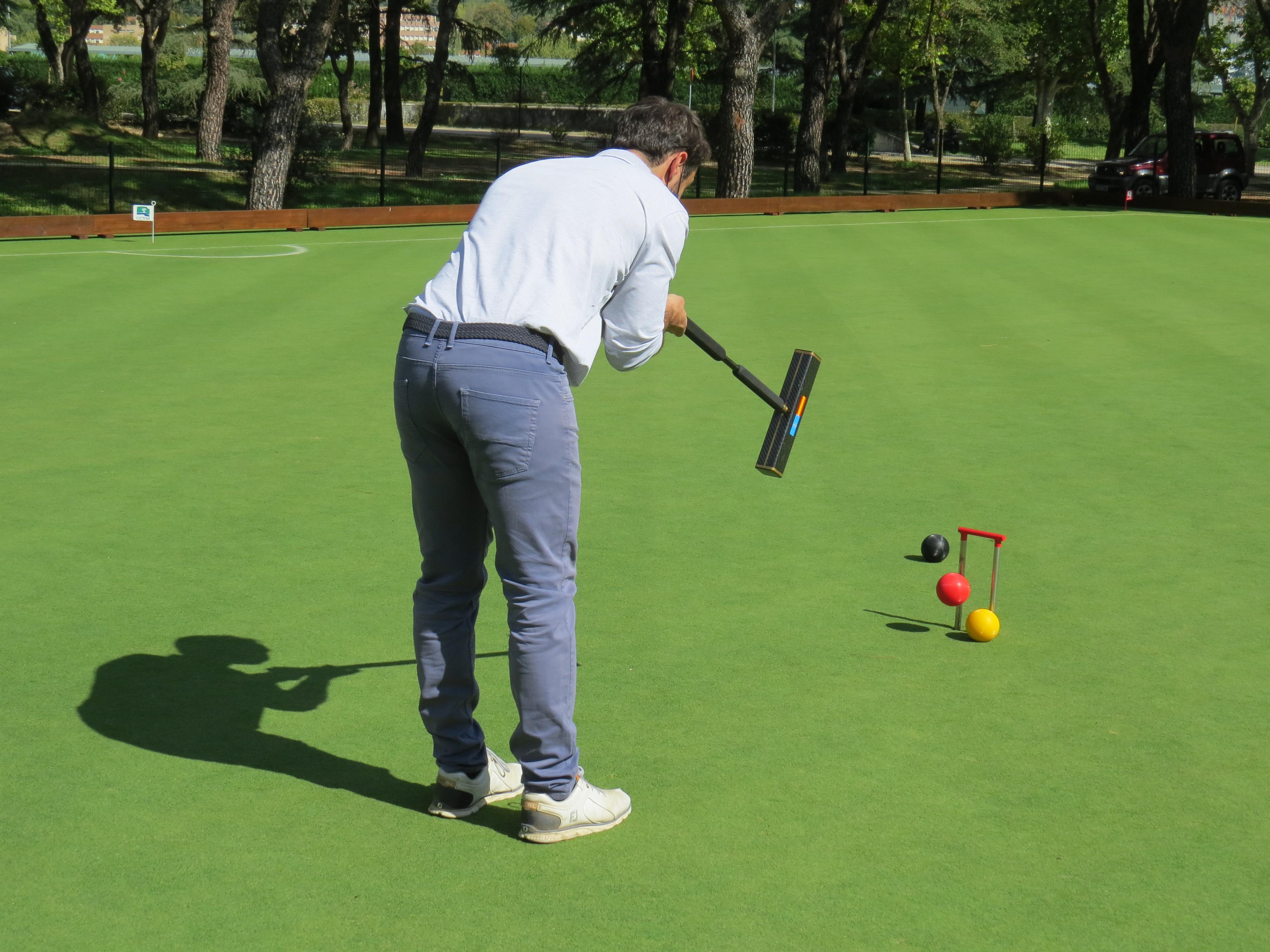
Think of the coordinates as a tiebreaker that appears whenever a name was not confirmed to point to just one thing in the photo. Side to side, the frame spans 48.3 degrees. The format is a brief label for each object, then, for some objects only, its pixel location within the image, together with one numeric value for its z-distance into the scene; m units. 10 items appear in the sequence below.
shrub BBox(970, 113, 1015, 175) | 48.19
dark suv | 34.12
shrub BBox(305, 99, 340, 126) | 53.62
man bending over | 3.35
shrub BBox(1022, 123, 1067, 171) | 48.06
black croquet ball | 5.95
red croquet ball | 5.18
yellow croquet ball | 5.09
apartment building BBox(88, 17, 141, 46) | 130.00
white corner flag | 18.48
